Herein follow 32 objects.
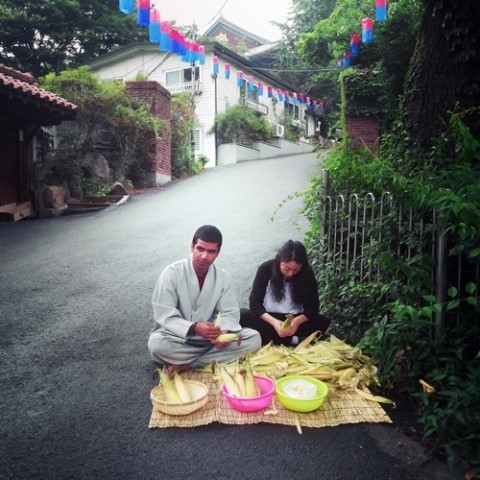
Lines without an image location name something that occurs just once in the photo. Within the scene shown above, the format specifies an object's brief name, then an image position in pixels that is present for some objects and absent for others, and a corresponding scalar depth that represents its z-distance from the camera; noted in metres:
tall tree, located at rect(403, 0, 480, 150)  5.38
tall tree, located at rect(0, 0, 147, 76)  22.58
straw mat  3.30
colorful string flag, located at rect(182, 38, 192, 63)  14.78
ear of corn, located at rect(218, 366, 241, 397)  3.53
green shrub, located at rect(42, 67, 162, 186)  14.27
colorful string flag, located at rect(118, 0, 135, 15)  10.22
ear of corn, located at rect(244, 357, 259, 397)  3.53
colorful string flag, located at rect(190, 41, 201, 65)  15.44
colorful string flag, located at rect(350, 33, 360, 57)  13.43
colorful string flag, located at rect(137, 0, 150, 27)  10.92
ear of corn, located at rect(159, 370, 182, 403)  3.41
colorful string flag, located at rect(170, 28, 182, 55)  13.46
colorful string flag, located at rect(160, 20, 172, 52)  12.82
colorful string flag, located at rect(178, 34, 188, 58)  13.91
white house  25.03
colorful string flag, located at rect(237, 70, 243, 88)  25.09
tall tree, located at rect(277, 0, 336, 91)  28.49
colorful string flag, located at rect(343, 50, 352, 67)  14.04
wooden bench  11.90
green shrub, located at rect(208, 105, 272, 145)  25.02
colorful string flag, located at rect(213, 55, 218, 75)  24.10
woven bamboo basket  3.31
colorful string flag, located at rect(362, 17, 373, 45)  12.12
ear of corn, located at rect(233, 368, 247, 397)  3.55
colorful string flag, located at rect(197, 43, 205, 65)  15.80
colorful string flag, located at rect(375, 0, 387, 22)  10.87
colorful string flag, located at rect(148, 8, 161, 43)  12.23
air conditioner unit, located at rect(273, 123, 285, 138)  29.20
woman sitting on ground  4.57
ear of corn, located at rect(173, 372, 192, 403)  3.41
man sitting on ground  4.05
